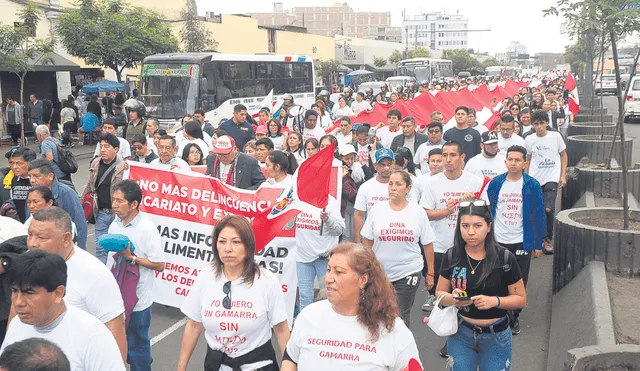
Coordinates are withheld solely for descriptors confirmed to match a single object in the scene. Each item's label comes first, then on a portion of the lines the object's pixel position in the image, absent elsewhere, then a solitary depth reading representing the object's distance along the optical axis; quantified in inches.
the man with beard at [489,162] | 287.3
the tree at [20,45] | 776.9
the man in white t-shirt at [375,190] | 237.3
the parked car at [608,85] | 1652.3
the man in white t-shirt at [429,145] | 338.6
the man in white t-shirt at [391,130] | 417.7
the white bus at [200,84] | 806.5
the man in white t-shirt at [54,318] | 113.6
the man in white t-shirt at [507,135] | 355.6
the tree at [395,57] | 2933.1
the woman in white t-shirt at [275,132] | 434.3
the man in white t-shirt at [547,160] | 346.9
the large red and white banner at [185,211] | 257.0
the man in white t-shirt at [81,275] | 141.6
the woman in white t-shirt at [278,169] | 246.8
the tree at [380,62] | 2654.5
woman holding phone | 157.8
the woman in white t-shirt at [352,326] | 116.8
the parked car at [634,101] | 1099.3
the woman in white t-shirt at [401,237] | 206.2
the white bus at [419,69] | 2047.2
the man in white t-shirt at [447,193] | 238.4
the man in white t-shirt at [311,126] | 446.6
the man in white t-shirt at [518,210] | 246.2
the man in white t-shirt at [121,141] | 356.5
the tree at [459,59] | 3331.7
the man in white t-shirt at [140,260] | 190.2
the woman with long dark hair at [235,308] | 140.9
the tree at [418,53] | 3014.3
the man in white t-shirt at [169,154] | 297.7
